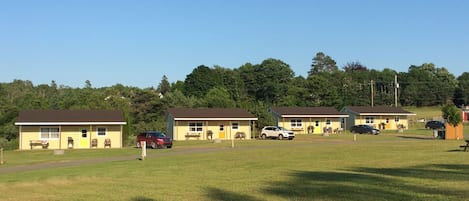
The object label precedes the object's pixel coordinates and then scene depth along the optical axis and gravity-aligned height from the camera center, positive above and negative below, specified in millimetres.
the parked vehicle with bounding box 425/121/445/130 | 80850 -127
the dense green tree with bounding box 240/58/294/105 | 123812 +10777
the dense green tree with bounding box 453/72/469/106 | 143100 +8297
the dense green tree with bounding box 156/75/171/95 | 142900 +10608
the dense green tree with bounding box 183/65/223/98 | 121500 +9861
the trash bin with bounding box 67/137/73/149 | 50312 -1664
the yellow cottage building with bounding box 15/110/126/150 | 49250 -510
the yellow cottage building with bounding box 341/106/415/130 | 83688 +1147
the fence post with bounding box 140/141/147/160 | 30364 -1470
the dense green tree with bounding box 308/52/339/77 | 166500 +19079
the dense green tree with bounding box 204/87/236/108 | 88681 +4140
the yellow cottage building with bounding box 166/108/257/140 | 61938 -70
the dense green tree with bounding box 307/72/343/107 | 107375 +6186
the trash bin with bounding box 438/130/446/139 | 50950 -957
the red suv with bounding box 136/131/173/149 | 44062 -1299
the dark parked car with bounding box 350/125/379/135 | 70000 -664
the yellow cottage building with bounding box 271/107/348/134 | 75625 +618
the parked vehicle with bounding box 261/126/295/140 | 58438 -968
